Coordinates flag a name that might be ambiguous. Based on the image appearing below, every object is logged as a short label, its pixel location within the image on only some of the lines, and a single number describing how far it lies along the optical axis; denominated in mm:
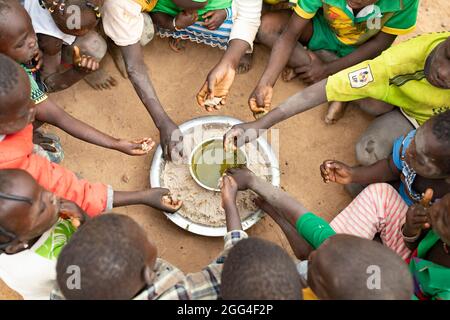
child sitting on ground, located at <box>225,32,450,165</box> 1878
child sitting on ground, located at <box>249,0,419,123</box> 2064
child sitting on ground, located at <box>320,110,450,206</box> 1671
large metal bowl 2053
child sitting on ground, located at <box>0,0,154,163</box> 1714
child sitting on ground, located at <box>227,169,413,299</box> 1284
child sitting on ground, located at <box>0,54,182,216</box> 1541
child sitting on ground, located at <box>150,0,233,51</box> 2197
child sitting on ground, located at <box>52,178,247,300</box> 1283
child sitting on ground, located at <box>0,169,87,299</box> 1405
